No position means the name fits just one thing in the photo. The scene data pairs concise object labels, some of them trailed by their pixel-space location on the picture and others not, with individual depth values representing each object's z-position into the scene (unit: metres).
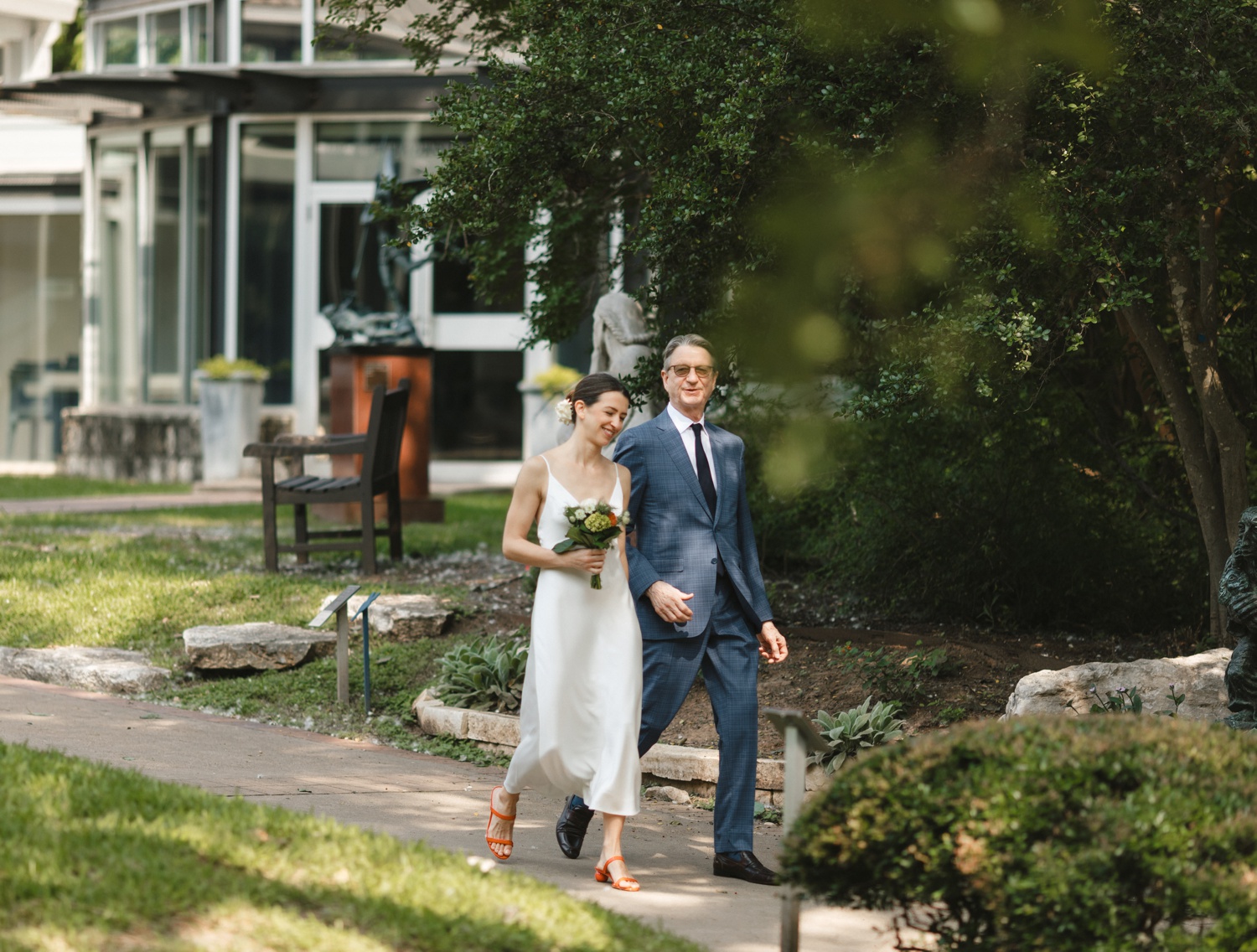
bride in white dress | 9.95
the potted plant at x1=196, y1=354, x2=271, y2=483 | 41.59
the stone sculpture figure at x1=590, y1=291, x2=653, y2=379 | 18.20
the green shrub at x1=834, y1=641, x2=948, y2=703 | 14.30
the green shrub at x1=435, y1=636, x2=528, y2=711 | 15.12
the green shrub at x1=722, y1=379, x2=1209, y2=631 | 18.67
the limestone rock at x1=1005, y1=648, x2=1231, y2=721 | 12.87
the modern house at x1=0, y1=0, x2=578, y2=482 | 43.03
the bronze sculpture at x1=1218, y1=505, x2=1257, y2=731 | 10.50
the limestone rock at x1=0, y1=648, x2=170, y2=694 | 16.34
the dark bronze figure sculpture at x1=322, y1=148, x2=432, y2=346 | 31.14
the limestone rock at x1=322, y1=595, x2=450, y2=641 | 18.06
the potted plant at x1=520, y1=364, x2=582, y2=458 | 40.03
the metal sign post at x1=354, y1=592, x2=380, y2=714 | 15.34
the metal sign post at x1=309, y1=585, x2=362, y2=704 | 15.06
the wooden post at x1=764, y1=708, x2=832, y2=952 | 8.31
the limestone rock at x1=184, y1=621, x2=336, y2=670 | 16.80
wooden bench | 22.30
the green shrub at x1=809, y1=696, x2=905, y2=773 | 13.16
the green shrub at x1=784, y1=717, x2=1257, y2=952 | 6.81
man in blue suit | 10.52
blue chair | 51.41
